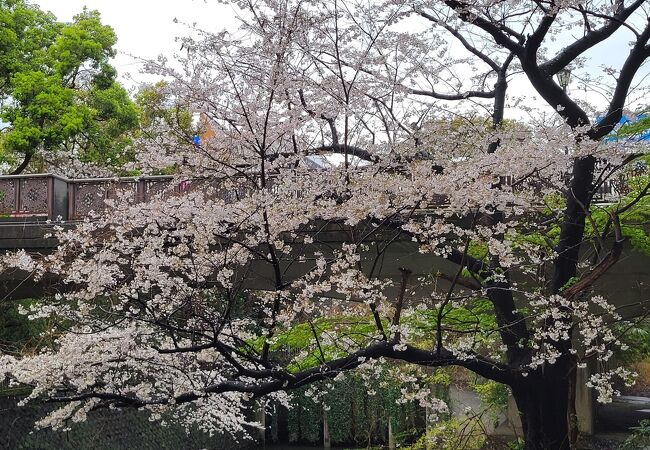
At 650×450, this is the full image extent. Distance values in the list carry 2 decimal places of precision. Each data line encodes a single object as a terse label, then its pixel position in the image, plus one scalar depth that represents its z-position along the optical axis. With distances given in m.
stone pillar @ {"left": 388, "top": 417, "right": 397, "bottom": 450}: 16.58
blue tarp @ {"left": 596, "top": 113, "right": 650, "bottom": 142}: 6.60
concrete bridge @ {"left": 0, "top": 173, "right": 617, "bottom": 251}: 10.07
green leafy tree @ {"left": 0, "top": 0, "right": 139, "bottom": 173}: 15.09
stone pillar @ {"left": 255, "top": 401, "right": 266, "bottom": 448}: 20.95
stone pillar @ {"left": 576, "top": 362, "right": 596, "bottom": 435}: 14.60
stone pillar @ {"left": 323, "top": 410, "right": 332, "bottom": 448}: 20.12
